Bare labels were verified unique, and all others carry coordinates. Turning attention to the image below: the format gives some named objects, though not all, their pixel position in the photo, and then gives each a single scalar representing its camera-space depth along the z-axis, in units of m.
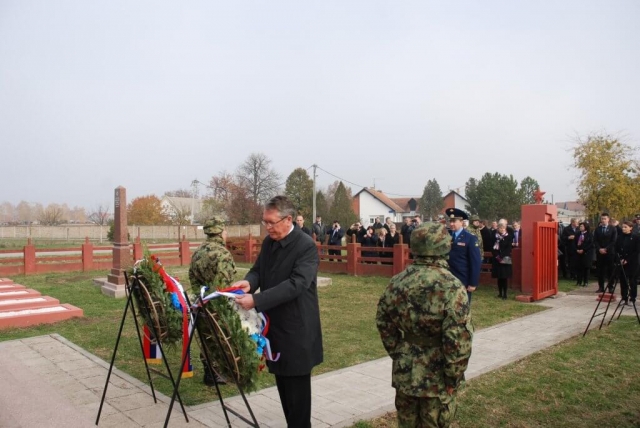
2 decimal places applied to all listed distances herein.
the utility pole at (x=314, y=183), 39.67
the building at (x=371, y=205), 65.12
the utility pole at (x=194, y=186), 49.40
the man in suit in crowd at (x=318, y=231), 18.09
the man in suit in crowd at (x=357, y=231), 17.06
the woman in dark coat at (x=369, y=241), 16.45
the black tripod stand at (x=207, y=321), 3.35
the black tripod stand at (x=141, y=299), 4.34
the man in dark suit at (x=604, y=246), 11.69
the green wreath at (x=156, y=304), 4.39
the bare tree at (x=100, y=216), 52.09
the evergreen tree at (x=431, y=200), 69.25
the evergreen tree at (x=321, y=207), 54.14
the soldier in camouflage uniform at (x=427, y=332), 2.81
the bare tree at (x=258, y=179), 53.12
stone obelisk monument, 12.55
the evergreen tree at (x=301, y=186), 54.56
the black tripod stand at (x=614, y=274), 7.55
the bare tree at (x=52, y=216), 52.96
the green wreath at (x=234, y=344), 3.28
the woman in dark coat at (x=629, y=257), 9.55
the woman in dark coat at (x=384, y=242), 15.88
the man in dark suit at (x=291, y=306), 3.24
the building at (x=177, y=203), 61.47
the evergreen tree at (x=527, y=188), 53.62
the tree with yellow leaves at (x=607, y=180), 21.08
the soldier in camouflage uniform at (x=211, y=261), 5.24
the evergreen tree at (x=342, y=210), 55.00
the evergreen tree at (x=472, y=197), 56.38
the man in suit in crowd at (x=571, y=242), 14.03
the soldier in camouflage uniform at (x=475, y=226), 12.25
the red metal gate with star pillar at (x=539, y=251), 10.77
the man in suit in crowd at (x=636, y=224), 11.85
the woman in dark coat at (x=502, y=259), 11.41
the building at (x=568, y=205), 111.74
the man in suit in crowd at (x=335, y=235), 17.47
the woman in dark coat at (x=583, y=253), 13.27
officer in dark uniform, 7.05
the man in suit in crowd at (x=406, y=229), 15.50
